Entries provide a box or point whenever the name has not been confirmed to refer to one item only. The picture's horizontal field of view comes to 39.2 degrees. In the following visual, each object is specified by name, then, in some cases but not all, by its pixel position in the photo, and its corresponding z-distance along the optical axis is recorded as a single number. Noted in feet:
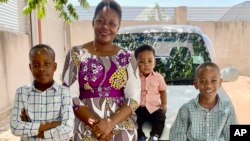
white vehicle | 13.11
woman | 7.18
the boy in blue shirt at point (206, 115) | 8.18
